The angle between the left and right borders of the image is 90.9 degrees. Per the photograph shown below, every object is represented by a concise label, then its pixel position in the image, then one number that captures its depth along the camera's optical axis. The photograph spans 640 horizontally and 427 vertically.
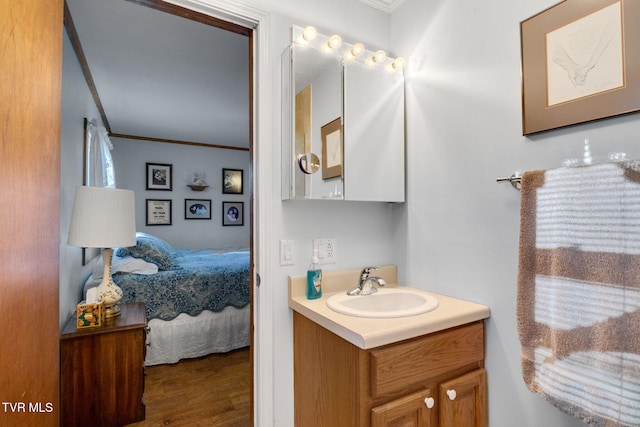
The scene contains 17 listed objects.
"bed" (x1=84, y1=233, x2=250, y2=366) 2.56
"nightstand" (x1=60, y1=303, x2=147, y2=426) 1.65
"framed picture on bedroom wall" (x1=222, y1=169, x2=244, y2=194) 5.32
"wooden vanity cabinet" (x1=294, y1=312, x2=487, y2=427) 1.02
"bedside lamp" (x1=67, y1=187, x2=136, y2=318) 1.68
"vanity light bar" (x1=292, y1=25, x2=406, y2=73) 1.41
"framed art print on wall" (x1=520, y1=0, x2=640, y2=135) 0.91
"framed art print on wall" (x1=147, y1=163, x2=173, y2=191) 4.74
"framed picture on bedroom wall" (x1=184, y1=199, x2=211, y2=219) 4.99
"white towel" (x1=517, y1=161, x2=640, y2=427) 0.83
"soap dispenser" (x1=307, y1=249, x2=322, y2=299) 1.40
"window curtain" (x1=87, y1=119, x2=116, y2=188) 2.68
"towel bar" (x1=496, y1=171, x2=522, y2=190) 1.13
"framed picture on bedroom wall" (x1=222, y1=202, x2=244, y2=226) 5.32
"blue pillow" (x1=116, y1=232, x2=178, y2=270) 2.76
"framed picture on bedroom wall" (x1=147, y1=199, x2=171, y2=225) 4.72
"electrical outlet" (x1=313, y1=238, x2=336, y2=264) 1.52
